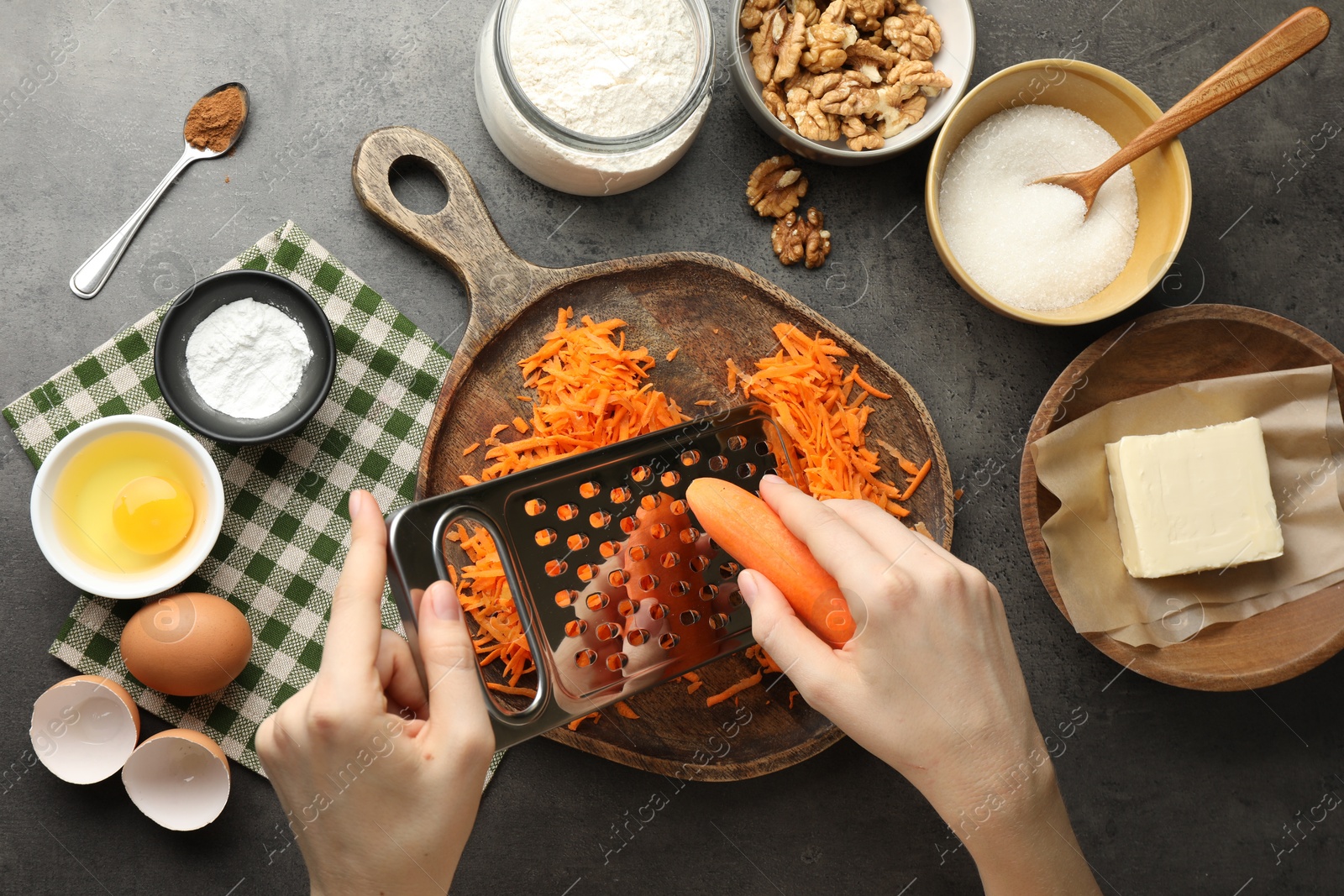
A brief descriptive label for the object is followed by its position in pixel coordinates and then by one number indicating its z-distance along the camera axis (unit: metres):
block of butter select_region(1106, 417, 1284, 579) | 0.94
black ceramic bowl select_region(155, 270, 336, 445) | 0.91
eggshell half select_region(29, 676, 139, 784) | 0.92
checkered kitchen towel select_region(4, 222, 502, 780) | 0.94
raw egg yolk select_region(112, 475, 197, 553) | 0.91
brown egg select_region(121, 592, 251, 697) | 0.91
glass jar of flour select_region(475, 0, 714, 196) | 0.91
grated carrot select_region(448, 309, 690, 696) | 0.92
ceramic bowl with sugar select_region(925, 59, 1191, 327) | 0.93
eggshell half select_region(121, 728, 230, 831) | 0.92
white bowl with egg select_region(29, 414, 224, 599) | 0.90
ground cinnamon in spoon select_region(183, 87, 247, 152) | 0.96
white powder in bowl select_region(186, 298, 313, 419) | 0.92
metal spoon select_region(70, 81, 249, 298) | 0.95
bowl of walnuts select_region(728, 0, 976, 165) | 0.94
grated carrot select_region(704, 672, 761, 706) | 0.94
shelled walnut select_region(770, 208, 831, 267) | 0.97
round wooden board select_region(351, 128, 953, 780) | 0.94
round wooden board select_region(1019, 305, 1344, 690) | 0.94
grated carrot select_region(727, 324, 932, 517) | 0.93
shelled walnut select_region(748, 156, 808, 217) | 0.97
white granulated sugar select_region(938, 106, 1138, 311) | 0.95
